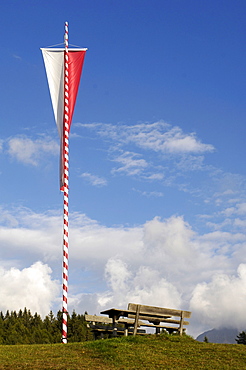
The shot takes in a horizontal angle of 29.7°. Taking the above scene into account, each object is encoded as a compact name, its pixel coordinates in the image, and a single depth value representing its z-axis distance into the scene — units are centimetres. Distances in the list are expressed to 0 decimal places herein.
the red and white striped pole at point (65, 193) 2295
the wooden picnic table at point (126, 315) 2166
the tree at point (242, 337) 10248
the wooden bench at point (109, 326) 2227
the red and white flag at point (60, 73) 2734
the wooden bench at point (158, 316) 2188
